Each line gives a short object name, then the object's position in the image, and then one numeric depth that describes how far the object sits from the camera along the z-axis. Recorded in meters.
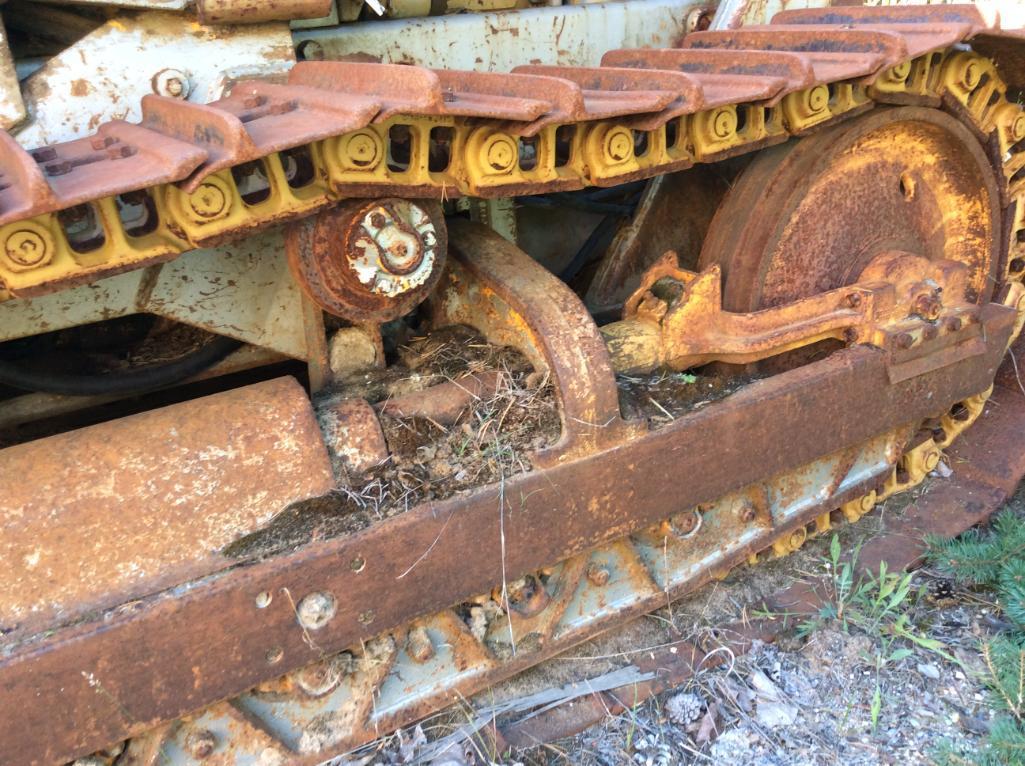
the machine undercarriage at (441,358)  1.51
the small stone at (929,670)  2.34
